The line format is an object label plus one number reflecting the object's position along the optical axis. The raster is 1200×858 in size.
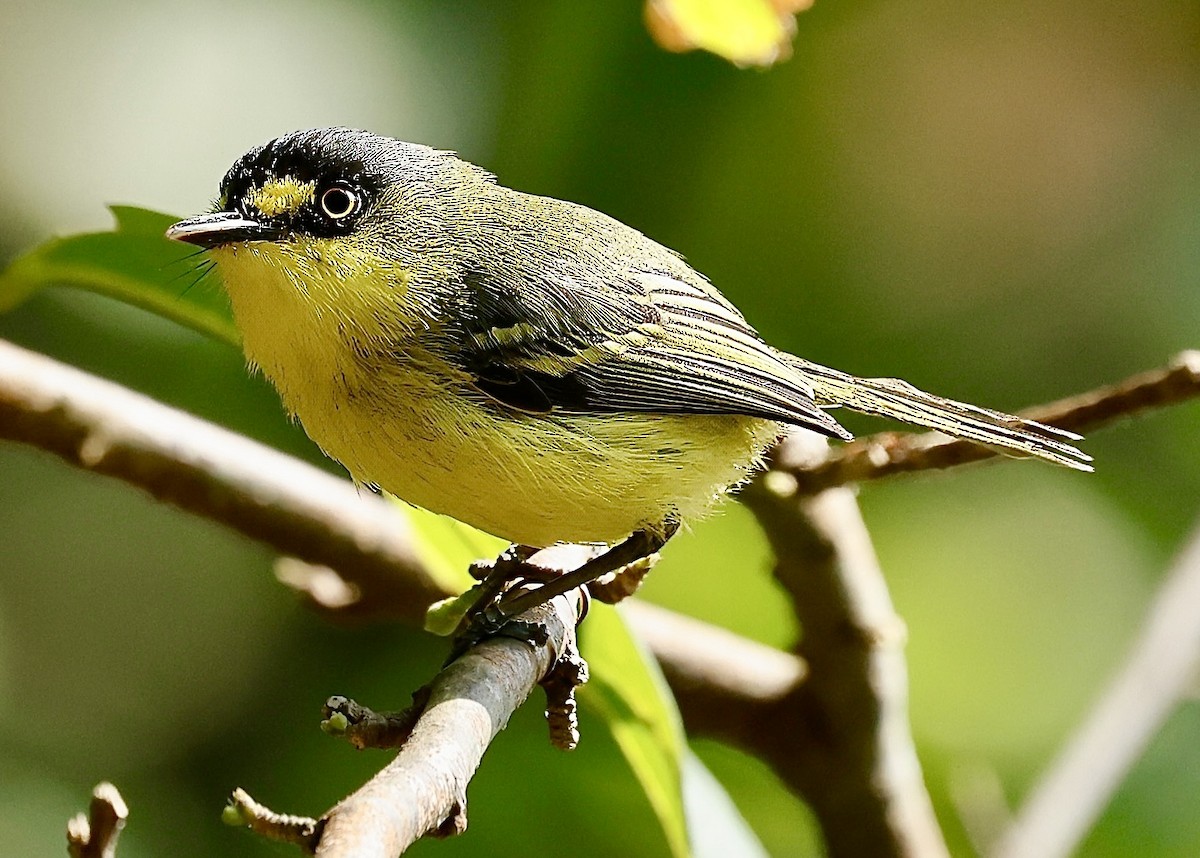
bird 4.04
